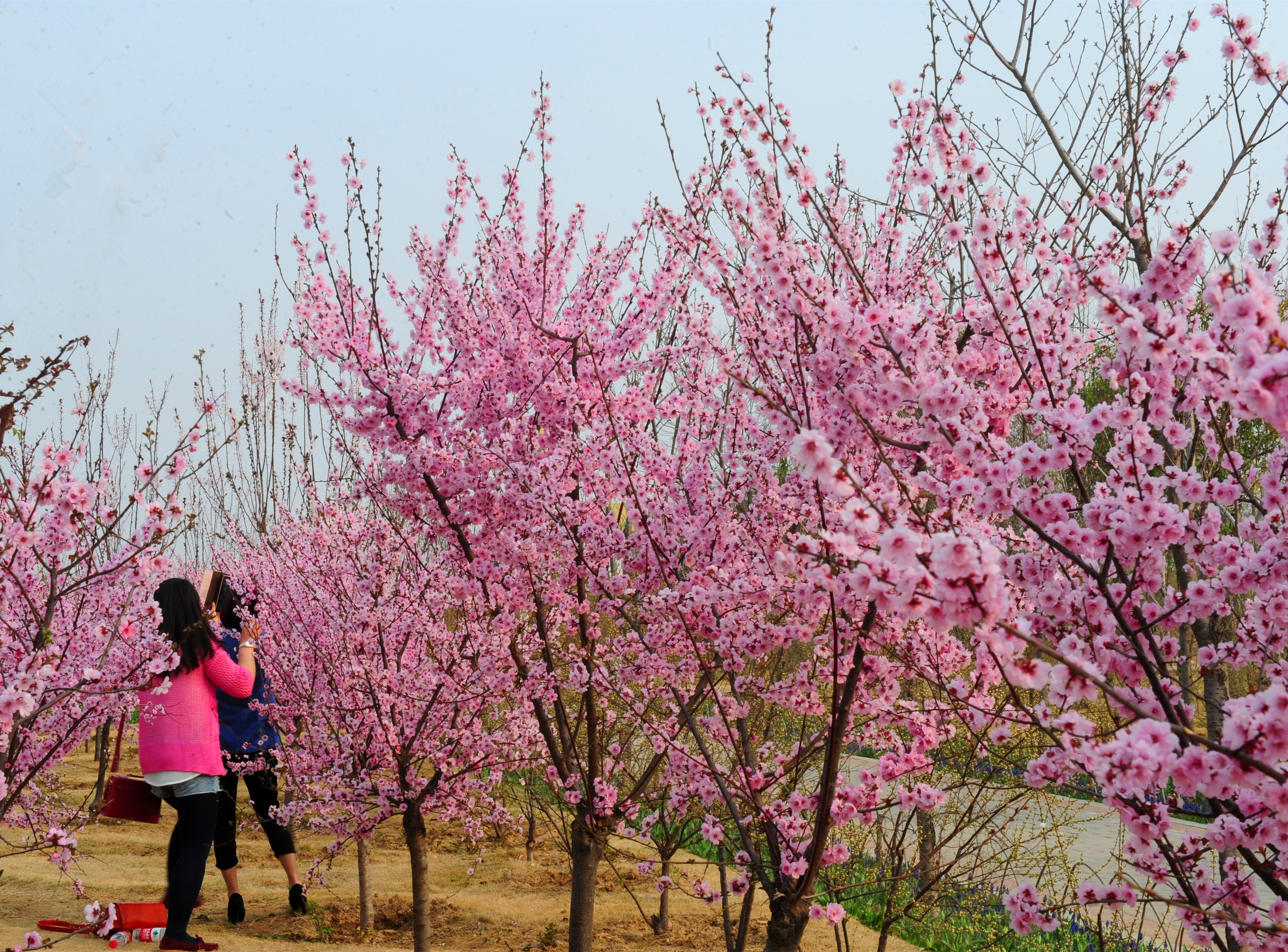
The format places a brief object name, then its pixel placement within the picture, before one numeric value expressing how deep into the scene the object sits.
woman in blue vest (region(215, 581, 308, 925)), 5.86
